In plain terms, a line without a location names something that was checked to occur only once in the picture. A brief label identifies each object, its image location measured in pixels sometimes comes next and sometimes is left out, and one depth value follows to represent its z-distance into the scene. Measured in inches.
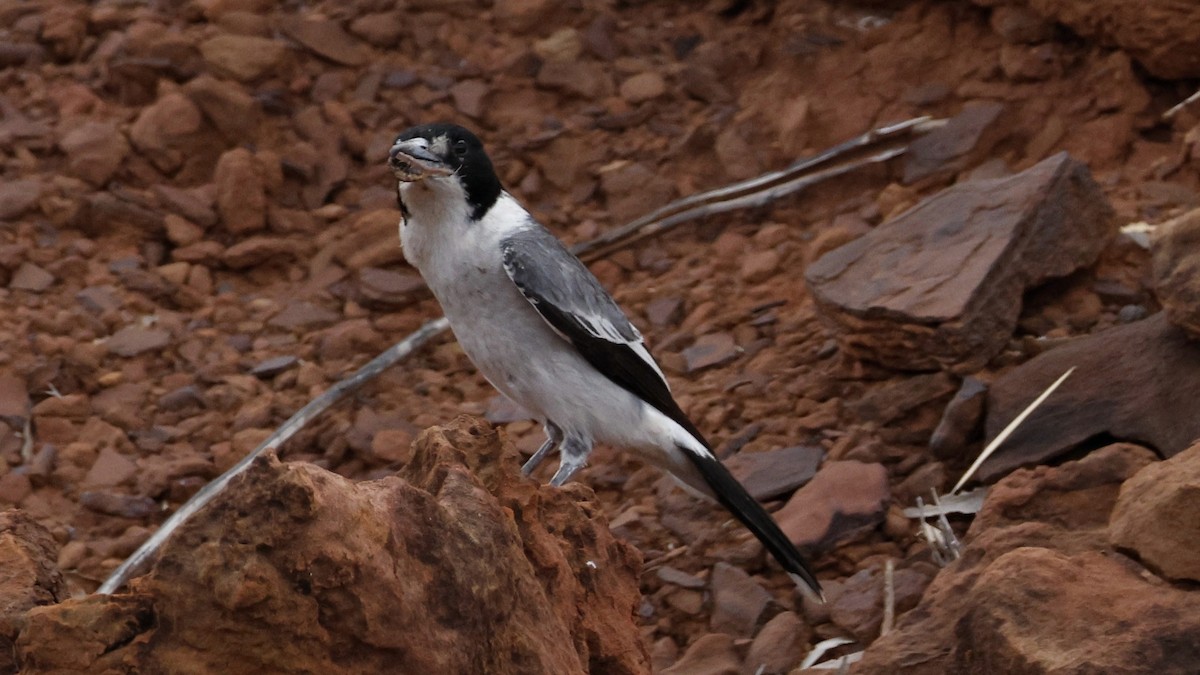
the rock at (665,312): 497.4
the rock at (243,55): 585.9
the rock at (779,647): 342.3
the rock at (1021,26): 539.2
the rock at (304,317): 518.0
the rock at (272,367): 490.9
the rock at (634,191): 554.6
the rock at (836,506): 376.8
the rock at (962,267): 398.0
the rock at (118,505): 432.1
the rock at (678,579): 380.2
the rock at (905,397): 406.0
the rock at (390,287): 520.4
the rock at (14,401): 461.1
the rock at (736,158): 556.4
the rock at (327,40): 601.9
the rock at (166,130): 557.3
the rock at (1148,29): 489.1
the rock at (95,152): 549.6
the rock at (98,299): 510.3
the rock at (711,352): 465.7
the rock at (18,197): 534.9
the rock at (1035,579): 238.8
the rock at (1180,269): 329.2
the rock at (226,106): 565.6
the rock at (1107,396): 354.0
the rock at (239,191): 543.8
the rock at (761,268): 501.0
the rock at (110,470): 442.6
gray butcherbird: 346.6
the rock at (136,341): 495.5
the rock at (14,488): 432.8
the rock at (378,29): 611.8
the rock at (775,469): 402.9
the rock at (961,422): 392.2
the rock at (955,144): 518.9
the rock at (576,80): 598.9
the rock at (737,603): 362.3
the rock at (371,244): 533.3
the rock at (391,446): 444.1
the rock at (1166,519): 239.5
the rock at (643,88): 595.5
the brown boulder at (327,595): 207.5
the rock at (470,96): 587.5
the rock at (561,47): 609.0
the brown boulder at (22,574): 233.9
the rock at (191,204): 546.0
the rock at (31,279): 512.4
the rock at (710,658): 340.5
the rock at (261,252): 537.3
